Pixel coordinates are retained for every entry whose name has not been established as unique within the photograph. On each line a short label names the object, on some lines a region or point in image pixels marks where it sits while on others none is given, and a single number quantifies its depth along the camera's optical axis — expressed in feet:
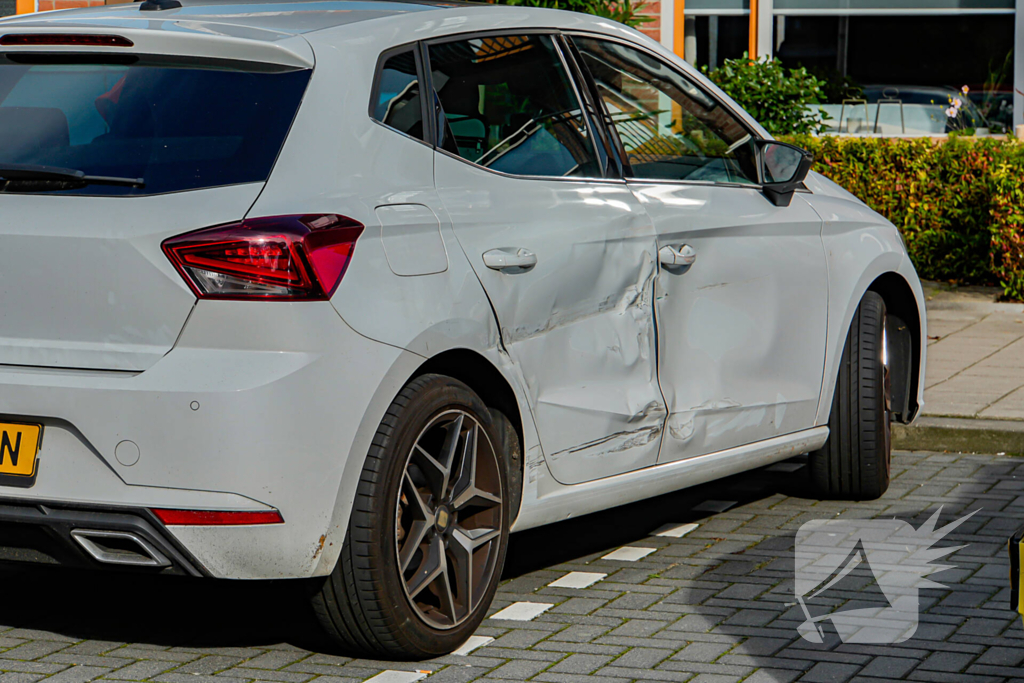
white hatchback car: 17.08
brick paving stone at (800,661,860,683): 18.78
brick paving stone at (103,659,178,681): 18.77
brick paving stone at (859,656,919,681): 18.98
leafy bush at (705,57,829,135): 55.85
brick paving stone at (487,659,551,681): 18.91
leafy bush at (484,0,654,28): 49.33
